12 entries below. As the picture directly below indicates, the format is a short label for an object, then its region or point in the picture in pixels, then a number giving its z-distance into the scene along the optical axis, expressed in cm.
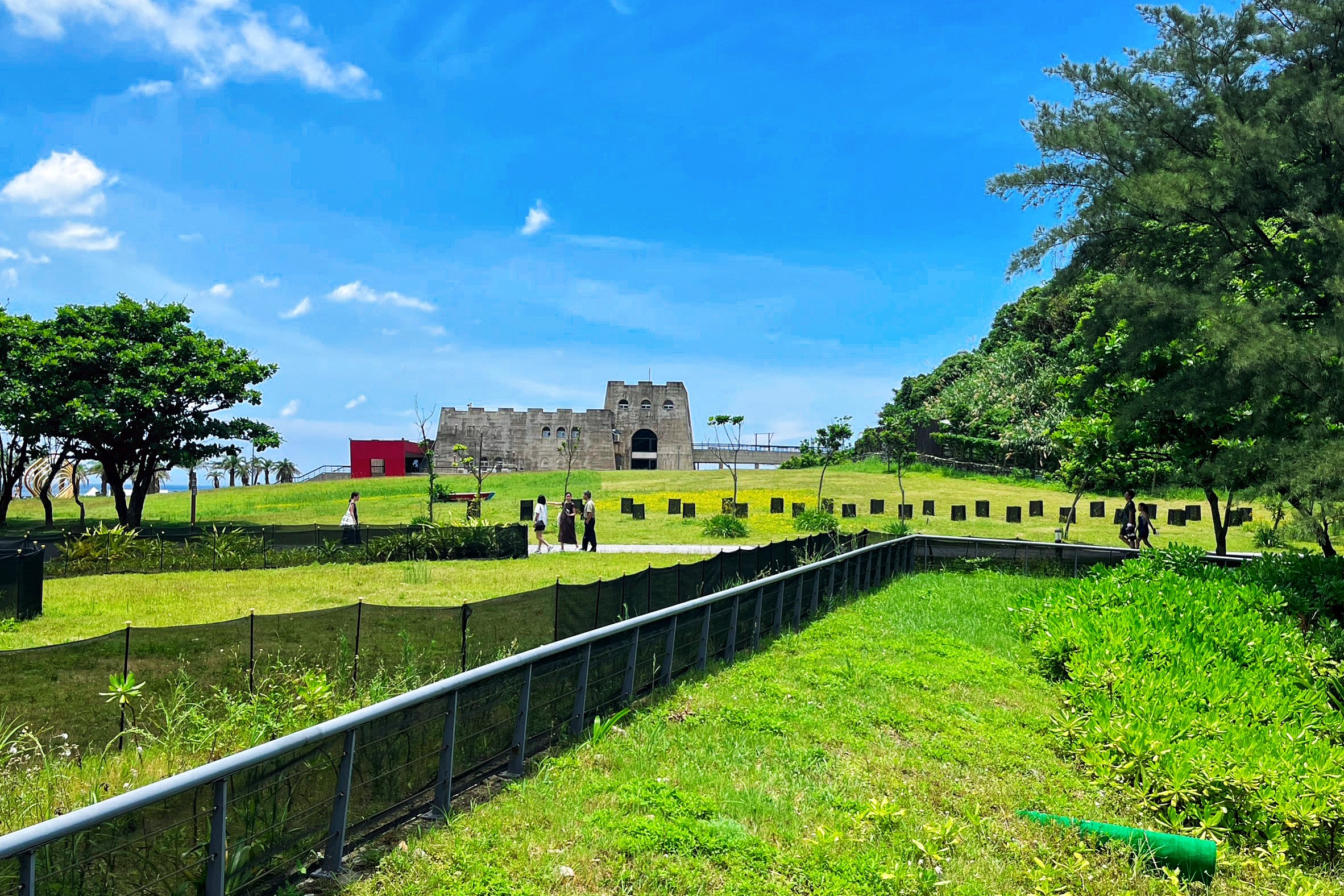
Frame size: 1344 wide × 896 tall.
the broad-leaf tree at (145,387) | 3416
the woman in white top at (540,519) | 2611
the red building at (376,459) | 8006
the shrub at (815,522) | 2983
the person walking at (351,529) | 2375
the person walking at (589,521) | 2512
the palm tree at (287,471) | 8369
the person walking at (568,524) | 2662
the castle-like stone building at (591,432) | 8662
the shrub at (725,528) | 3075
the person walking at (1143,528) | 2602
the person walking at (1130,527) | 2694
